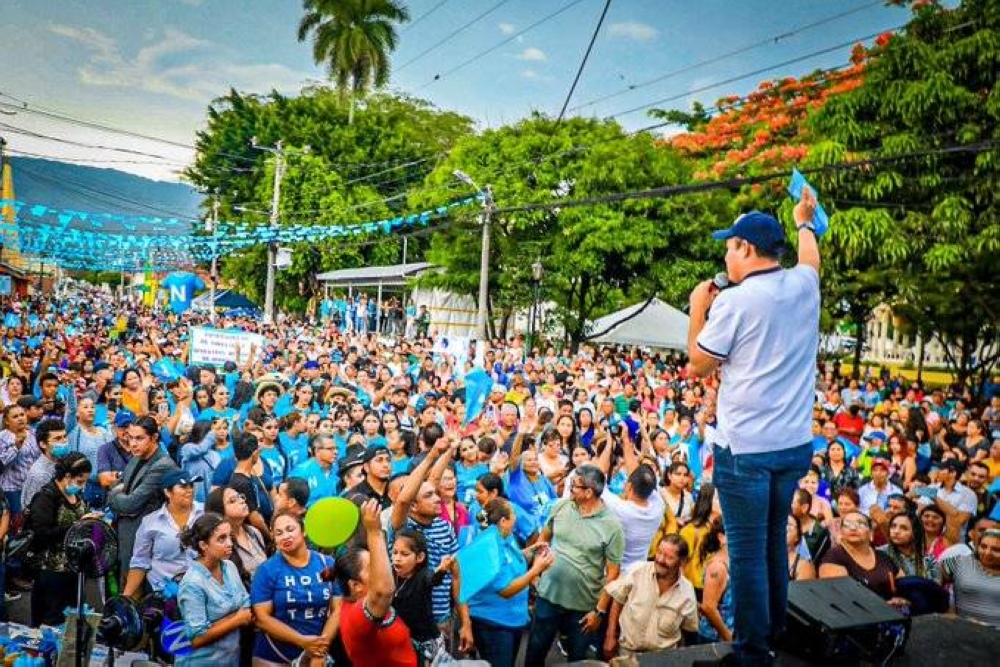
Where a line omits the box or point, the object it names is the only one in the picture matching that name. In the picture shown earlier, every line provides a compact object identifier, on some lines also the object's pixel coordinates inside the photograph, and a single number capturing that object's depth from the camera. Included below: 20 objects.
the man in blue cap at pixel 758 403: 2.50
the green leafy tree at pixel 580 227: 22.55
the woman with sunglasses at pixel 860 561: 4.96
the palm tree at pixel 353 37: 43.53
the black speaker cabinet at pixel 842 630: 2.89
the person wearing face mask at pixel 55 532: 5.48
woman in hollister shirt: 4.06
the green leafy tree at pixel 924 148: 13.16
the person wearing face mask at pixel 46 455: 6.36
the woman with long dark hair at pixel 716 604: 4.78
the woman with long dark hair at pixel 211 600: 4.10
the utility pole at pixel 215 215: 29.21
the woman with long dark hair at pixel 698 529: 5.31
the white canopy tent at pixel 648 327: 21.95
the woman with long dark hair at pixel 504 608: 4.62
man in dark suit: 5.67
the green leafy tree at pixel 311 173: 35.41
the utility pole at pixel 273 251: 26.05
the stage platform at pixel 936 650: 2.91
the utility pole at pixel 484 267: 17.31
